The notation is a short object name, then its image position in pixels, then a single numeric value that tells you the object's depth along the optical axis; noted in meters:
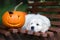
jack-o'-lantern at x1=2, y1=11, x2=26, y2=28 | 1.81
